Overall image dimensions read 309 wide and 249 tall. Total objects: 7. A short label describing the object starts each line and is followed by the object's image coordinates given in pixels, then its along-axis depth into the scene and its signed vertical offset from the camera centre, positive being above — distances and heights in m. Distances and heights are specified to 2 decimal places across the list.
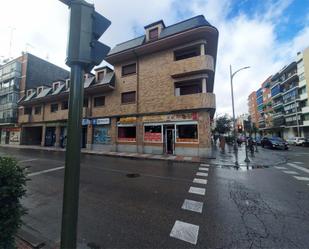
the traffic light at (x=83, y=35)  1.59 +1.07
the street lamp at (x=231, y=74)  14.70 +6.04
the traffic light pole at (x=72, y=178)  1.50 -0.41
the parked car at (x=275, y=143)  21.30 -1.00
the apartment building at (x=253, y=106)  67.75 +13.96
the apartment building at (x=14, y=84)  28.56 +10.06
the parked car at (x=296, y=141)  28.15 -0.89
